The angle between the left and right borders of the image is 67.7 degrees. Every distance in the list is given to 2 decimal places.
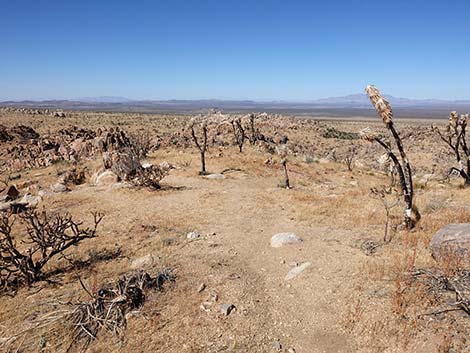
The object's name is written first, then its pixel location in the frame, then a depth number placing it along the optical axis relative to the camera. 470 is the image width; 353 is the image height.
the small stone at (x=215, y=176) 17.81
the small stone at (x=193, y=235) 9.64
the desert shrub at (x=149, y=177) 15.20
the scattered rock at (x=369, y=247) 8.04
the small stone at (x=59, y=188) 15.83
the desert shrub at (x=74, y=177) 17.70
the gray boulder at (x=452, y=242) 6.66
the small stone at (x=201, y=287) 6.79
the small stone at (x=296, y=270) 7.25
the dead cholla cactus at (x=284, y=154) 15.93
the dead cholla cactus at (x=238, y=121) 26.05
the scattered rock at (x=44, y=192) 15.22
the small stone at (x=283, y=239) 8.98
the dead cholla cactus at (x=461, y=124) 16.08
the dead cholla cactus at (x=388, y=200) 8.64
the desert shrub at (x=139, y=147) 24.23
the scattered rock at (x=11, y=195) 15.49
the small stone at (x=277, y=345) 5.20
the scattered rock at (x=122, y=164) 16.86
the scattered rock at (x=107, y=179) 16.61
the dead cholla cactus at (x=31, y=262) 7.57
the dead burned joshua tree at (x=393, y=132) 8.51
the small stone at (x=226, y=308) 6.04
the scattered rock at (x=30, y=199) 14.06
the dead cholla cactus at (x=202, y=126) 18.73
